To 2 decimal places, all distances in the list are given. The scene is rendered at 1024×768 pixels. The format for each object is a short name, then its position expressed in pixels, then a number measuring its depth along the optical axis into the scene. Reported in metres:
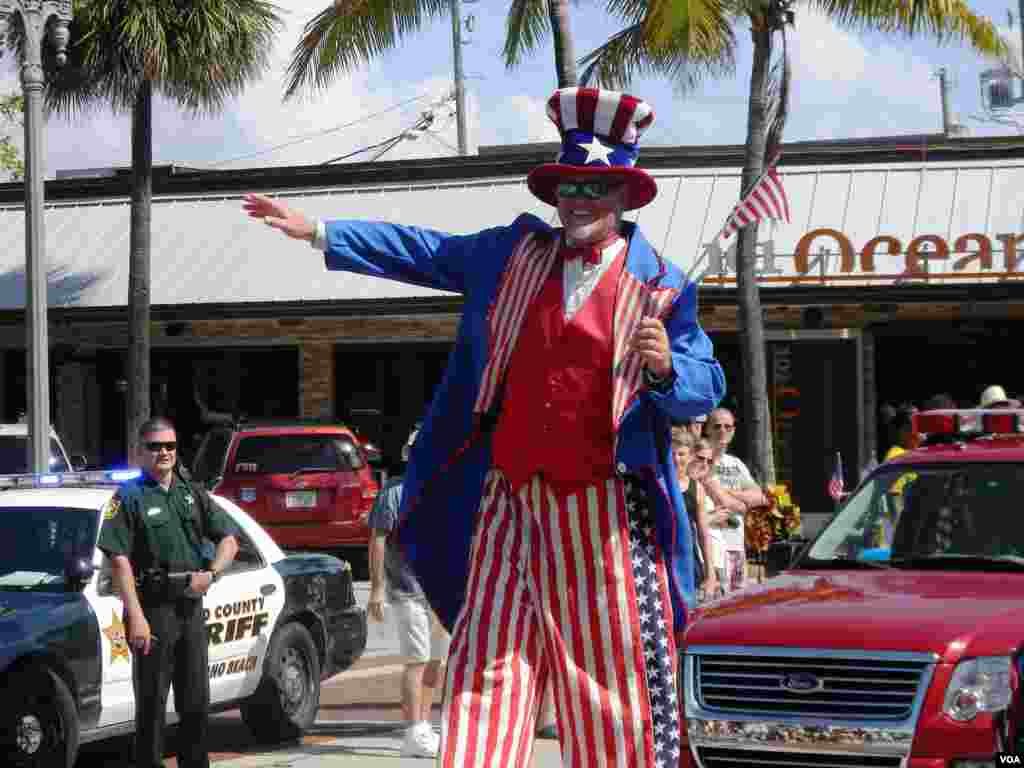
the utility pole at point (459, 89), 37.66
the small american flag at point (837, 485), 11.29
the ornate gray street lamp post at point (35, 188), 15.21
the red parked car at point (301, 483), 18.77
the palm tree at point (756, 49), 16.47
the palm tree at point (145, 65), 20.73
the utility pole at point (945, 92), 43.86
